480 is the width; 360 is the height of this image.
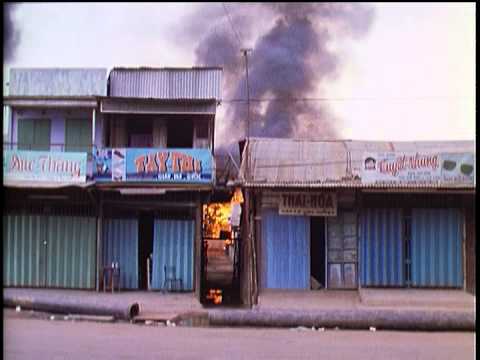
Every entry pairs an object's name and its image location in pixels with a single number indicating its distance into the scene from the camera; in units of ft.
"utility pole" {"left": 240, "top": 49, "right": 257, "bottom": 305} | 52.13
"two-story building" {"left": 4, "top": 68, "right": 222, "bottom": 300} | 54.24
